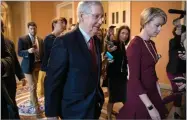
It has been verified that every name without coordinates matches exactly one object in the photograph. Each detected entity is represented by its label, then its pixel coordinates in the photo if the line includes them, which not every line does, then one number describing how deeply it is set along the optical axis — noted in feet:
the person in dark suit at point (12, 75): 5.26
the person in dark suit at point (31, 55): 9.84
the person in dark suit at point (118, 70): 8.53
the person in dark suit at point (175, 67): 6.38
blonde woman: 4.26
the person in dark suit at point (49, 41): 8.16
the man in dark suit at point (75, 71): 3.83
